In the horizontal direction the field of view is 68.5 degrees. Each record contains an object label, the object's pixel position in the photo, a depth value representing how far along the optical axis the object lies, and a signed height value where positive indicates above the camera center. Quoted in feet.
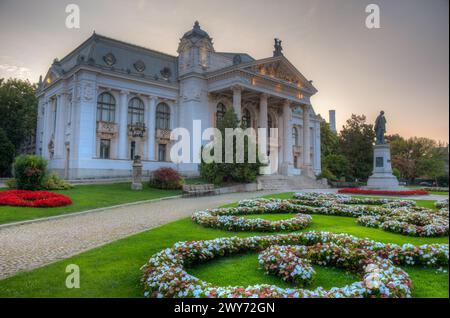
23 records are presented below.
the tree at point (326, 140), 241.35 +24.65
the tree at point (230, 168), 97.35 +1.54
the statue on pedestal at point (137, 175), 88.07 -0.66
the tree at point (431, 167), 215.31 +4.58
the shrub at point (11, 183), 69.51 -2.44
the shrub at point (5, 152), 135.09 +8.41
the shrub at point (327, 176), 153.15 -1.18
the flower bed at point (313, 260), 16.03 -5.61
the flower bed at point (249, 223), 35.45 -5.52
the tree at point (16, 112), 152.87 +28.43
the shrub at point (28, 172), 66.13 +0.00
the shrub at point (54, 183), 77.37 -2.71
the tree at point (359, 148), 172.04 +13.61
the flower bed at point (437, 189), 118.60 -5.52
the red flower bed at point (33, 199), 53.83 -4.53
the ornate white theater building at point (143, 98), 114.73 +29.90
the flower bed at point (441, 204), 52.81 -5.02
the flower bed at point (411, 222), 31.53 -5.28
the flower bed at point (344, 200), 57.82 -5.06
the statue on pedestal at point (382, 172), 103.35 +0.56
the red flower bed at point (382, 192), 86.12 -4.87
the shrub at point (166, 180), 92.89 -2.06
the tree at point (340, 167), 171.63 +3.41
